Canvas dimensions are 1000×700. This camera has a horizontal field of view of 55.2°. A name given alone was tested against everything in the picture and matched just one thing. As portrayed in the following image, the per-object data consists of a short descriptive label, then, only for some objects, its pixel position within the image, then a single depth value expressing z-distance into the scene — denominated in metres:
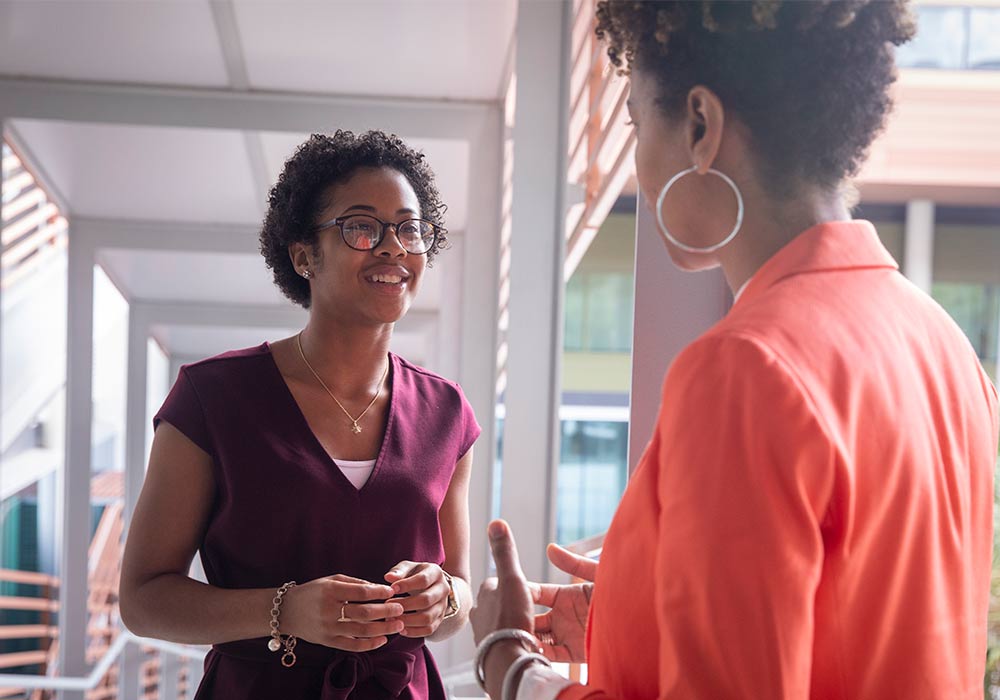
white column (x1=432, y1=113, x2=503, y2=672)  3.51
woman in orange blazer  0.70
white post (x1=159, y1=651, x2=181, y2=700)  4.64
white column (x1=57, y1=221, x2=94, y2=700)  4.05
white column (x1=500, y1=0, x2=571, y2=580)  2.65
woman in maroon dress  1.44
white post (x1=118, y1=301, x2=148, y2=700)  4.62
